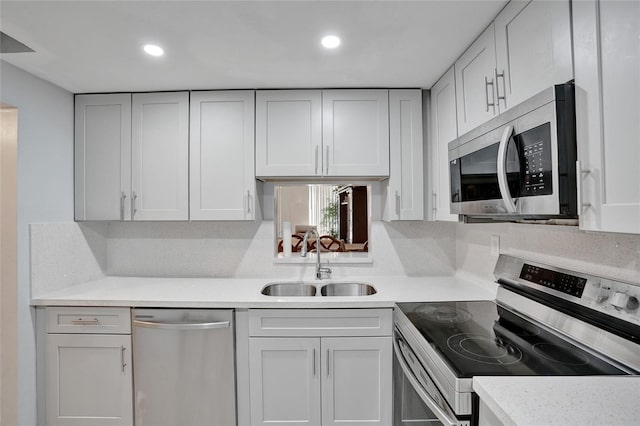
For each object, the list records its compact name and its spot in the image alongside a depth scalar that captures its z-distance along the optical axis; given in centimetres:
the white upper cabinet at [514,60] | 110
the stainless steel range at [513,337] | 111
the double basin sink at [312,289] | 245
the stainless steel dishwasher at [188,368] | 196
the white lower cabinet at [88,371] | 201
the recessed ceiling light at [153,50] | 172
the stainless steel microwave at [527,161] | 100
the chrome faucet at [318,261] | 251
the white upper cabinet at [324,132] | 229
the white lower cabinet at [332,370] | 195
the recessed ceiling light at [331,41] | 165
